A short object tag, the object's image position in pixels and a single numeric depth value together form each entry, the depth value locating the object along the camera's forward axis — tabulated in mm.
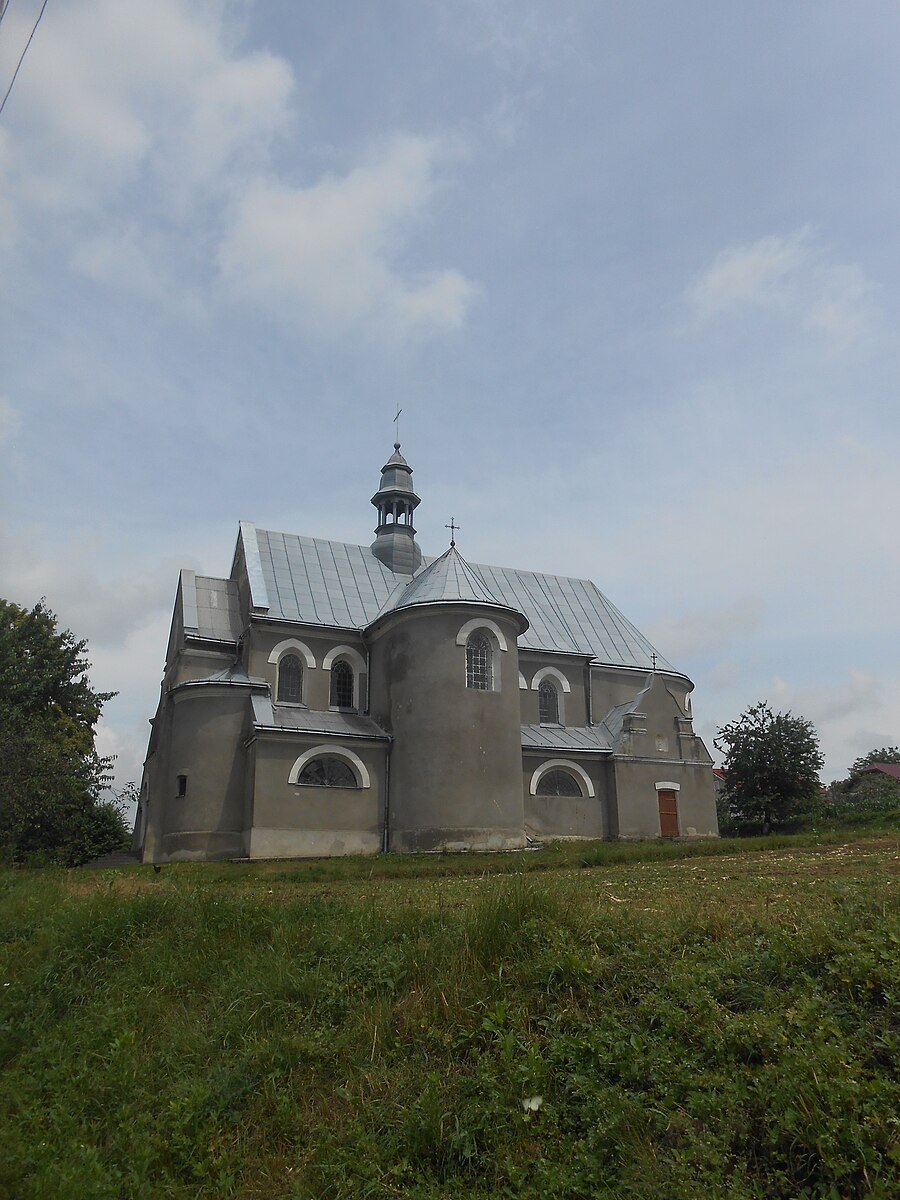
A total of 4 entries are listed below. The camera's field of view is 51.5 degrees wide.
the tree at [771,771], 37625
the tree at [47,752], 24188
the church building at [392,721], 25344
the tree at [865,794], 34138
